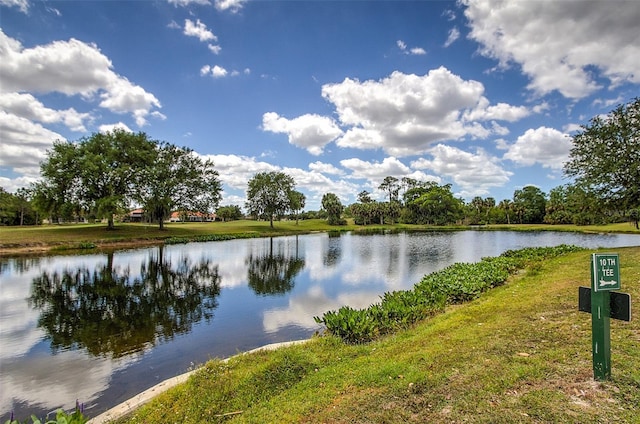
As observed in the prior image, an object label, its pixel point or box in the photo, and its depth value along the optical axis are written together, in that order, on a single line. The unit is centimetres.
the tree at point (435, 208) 9388
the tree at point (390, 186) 10875
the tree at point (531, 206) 8588
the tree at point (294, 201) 7162
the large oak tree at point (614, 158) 2025
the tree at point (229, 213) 11462
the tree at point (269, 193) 6938
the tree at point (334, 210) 9588
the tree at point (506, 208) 8926
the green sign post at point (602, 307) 433
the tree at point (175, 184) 4709
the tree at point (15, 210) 6669
